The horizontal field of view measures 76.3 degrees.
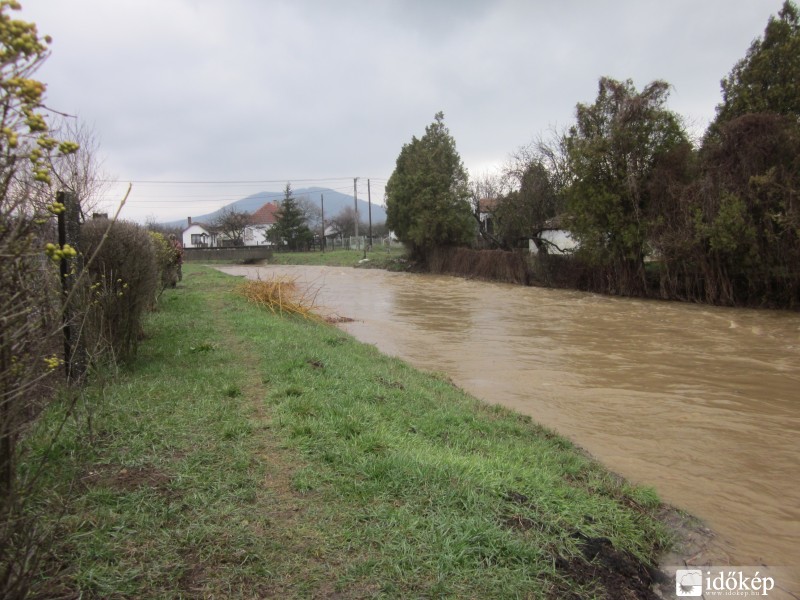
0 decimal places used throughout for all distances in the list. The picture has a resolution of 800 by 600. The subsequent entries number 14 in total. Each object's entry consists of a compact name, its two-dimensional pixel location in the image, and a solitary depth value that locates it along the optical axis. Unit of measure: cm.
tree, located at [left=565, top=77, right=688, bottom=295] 2050
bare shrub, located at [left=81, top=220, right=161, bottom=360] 558
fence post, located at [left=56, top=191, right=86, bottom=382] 484
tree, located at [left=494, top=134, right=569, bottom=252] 3181
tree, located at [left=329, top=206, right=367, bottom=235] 8938
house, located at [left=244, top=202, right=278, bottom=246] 7838
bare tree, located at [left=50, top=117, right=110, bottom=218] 1289
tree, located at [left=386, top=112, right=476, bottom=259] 3656
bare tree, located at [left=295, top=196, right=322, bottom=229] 9028
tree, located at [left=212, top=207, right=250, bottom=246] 7150
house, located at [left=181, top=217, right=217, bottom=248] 7852
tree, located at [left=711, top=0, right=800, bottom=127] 1797
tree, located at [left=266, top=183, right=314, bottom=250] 6512
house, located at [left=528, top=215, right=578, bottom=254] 2832
